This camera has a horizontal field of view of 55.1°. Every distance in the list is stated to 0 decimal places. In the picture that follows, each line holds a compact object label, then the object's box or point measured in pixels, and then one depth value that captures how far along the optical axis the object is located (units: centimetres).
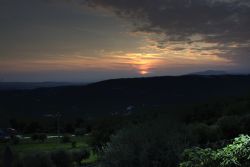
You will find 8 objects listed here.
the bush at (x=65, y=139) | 5456
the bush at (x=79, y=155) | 3227
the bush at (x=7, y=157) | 746
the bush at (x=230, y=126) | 2645
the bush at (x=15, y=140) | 5456
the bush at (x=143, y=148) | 937
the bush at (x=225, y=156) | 402
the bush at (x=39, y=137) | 5839
